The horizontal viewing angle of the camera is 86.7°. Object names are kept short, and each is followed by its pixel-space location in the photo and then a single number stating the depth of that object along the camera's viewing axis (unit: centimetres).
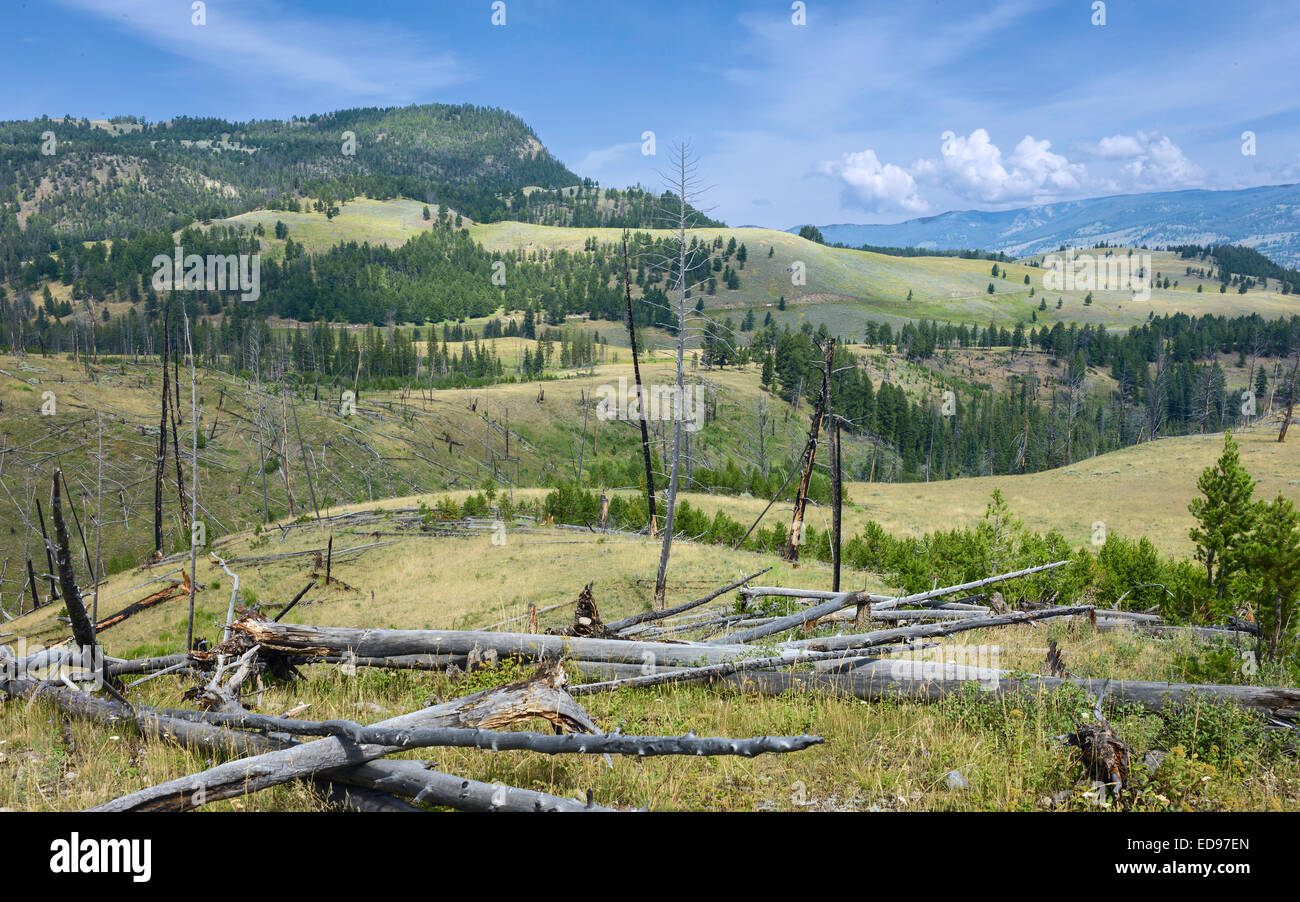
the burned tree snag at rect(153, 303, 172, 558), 3831
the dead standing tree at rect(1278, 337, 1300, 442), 7541
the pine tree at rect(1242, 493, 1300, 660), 1146
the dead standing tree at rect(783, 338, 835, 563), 2433
